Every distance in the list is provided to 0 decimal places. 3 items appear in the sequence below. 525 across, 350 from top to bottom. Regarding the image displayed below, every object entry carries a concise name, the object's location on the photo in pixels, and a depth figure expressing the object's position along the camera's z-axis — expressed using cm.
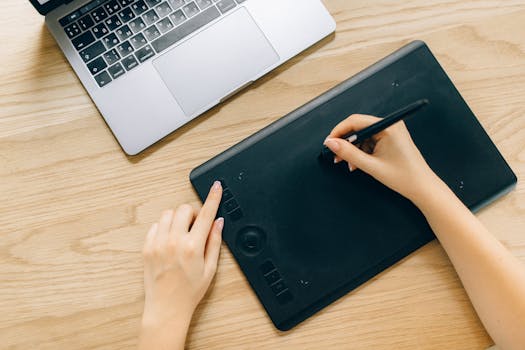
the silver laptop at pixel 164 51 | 69
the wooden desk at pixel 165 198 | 69
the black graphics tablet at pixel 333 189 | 69
